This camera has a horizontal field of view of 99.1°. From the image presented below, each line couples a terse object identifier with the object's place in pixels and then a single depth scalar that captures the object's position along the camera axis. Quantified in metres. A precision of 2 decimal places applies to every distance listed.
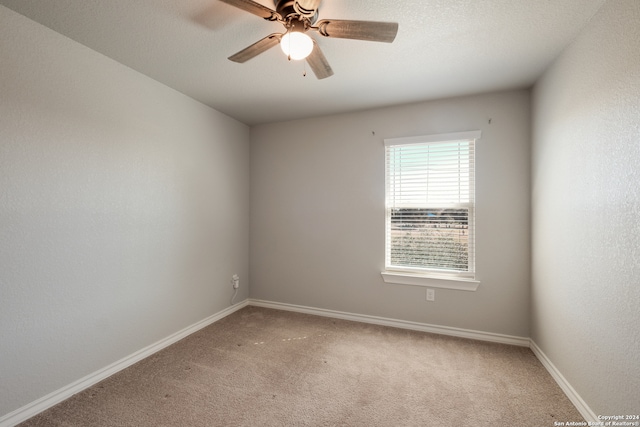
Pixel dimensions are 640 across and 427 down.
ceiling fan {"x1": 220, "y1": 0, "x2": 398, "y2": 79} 1.35
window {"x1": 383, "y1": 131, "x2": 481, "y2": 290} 2.74
